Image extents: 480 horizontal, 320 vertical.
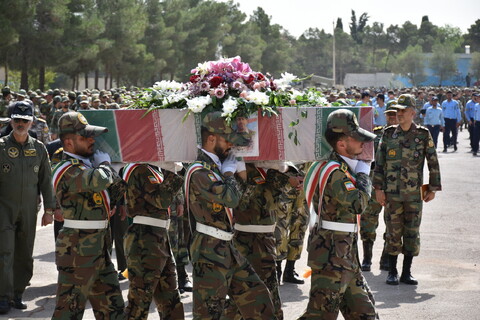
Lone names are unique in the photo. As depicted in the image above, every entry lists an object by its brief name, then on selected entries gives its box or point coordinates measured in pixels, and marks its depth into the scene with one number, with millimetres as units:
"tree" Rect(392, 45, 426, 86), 191089
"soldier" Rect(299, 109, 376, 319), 9713
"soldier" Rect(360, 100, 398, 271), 16314
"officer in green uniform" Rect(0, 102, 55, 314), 13087
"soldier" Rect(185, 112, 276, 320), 9790
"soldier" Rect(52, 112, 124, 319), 10177
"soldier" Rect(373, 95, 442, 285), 14789
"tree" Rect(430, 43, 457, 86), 183059
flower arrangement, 10101
